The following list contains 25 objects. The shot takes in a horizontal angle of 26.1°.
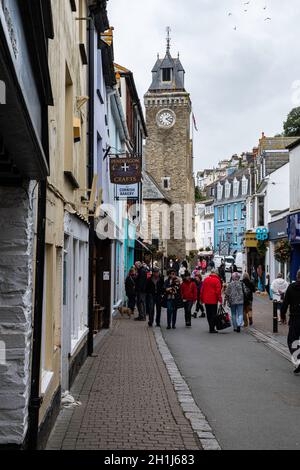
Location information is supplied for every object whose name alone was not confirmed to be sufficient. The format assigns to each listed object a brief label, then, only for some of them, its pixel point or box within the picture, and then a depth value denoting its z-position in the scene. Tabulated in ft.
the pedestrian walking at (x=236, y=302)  59.16
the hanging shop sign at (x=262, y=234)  119.96
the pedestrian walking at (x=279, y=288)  62.94
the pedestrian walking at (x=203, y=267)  156.31
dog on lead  71.53
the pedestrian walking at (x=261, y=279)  123.75
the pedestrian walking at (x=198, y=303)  75.77
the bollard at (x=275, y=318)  57.31
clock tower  251.60
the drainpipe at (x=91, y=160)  42.01
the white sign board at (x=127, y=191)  67.41
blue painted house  235.40
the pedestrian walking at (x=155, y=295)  64.54
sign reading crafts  59.77
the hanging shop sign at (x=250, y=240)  134.00
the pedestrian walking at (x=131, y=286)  73.87
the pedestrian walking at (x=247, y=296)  63.16
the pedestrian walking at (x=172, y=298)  62.08
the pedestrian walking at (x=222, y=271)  112.81
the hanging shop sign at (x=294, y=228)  84.79
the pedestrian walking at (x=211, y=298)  57.67
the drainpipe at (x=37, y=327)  18.21
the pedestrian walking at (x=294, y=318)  37.73
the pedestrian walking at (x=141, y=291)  69.92
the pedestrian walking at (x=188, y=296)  63.72
